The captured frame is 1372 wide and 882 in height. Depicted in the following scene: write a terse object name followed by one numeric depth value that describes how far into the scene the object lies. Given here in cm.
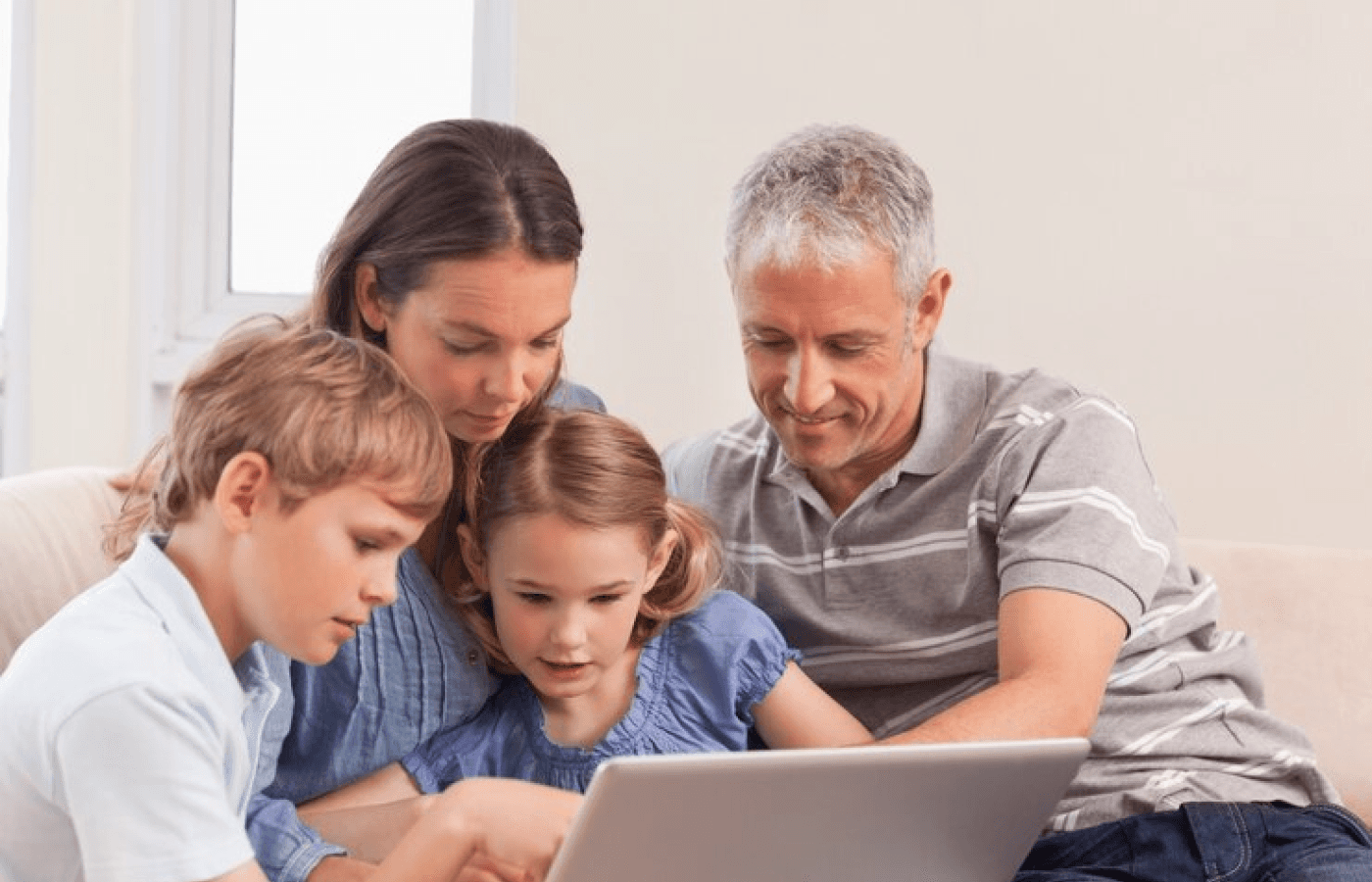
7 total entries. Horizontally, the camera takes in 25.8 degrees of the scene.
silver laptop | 166
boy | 168
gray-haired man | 205
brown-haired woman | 196
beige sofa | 232
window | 325
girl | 202
